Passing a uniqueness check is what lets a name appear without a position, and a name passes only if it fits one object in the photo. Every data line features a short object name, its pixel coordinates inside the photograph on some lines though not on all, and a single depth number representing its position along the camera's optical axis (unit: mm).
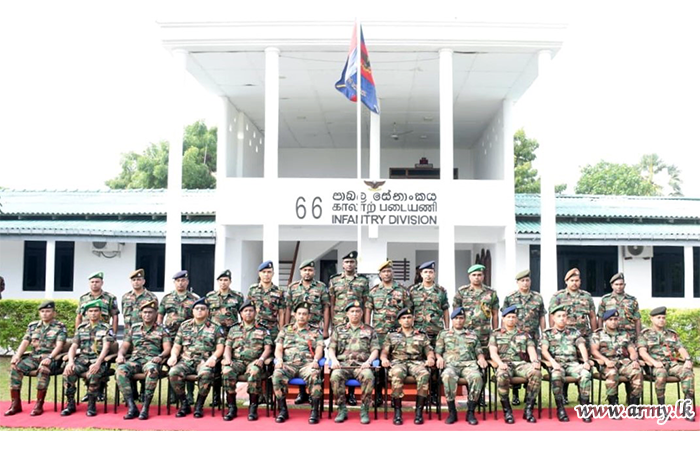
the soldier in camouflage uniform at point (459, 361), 6938
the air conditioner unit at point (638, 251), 15648
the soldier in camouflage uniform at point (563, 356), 7035
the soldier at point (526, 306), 8008
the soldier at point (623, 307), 7984
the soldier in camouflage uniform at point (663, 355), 7266
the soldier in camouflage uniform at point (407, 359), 6934
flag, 10250
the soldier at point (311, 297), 8047
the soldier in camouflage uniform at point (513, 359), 6984
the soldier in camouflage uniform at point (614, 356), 7172
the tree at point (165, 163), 30656
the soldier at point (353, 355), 6969
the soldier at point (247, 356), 7086
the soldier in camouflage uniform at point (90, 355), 7238
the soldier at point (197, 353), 7160
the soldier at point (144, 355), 7125
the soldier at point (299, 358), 6977
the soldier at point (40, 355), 7309
